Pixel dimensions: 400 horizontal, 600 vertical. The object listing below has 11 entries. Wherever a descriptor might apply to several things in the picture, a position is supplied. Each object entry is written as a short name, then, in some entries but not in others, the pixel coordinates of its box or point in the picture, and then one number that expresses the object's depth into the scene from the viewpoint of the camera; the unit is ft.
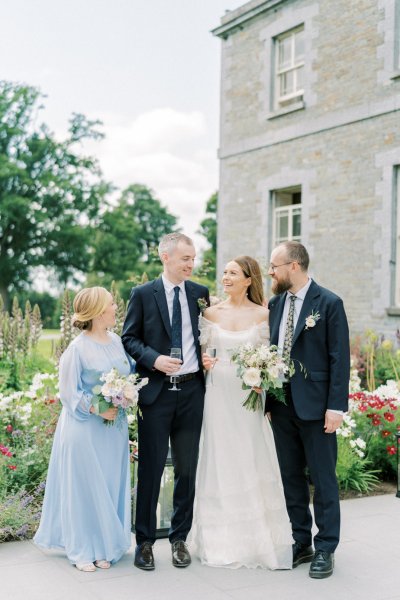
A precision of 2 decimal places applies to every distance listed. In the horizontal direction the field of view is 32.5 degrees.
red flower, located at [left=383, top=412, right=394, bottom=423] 23.07
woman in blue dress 15.05
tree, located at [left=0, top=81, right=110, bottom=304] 125.90
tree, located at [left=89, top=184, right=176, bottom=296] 140.77
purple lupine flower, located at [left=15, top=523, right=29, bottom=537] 16.67
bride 15.64
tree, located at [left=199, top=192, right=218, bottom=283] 145.79
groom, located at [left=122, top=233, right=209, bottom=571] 15.20
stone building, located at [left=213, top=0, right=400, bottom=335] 39.14
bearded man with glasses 14.78
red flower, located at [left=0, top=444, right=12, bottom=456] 19.22
